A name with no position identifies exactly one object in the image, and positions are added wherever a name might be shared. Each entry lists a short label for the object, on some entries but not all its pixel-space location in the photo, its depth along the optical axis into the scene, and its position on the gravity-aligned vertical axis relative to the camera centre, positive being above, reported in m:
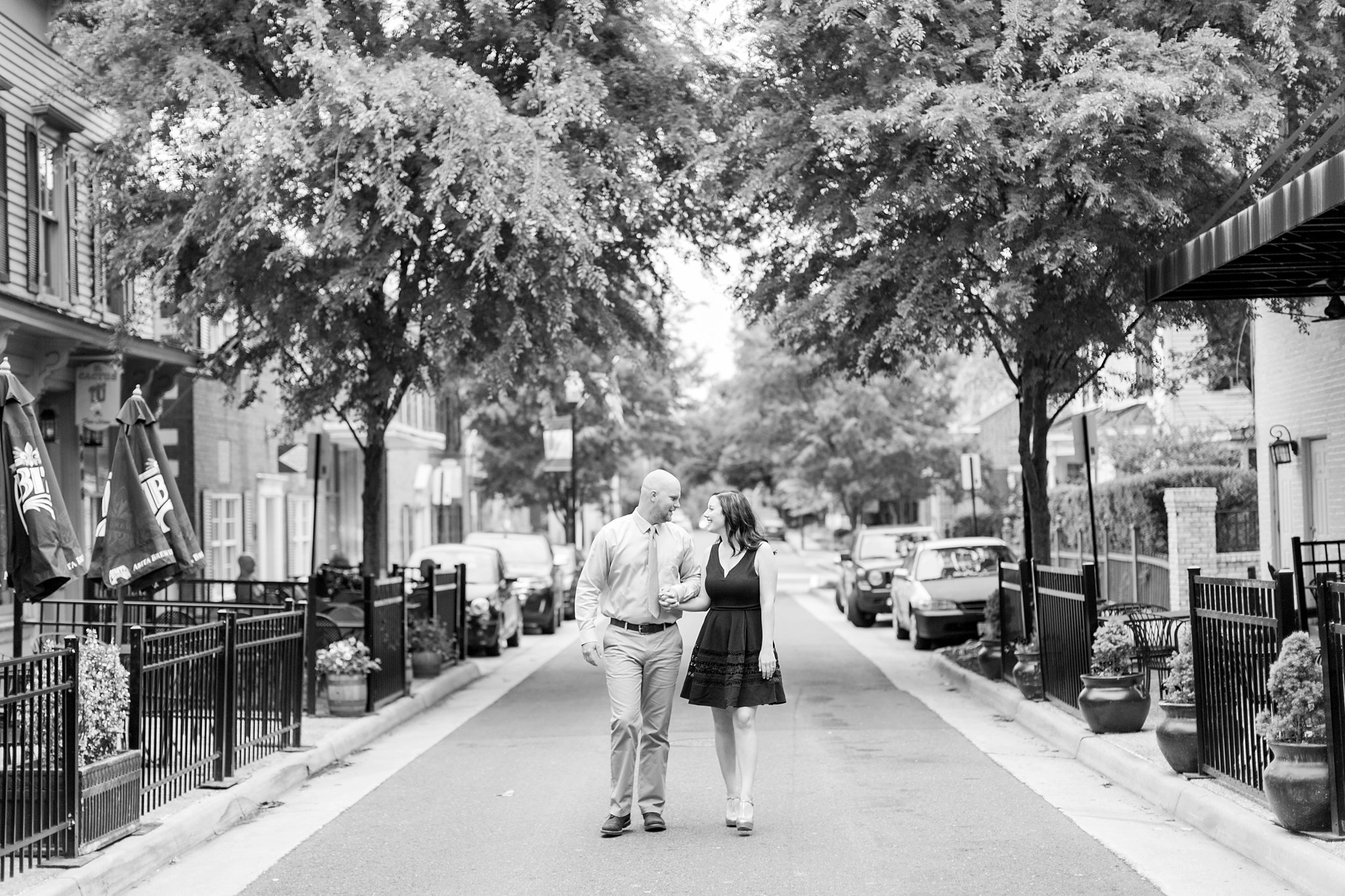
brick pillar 19.23 -0.20
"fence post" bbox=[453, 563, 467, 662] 18.30 -0.83
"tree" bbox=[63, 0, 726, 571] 13.46 +3.51
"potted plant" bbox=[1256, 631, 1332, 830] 7.12 -1.12
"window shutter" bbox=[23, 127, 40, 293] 16.67 +4.06
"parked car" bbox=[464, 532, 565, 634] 25.50 -0.75
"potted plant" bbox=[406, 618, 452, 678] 16.48 -1.28
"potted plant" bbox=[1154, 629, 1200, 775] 9.07 -1.25
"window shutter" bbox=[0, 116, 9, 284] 15.85 +3.72
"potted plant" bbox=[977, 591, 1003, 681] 15.68 -1.40
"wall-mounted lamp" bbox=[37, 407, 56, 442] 17.92 +1.46
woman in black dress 8.12 -0.59
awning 8.20 +1.73
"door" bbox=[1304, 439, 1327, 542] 16.42 +0.22
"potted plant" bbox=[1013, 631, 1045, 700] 13.40 -1.39
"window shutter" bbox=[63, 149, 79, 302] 17.58 +3.67
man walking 8.20 -0.53
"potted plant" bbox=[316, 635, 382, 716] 13.12 -1.23
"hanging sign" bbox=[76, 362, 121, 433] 17.83 +1.84
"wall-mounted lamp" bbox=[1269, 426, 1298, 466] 16.70 +0.75
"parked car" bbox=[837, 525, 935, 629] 26.17 -0.78
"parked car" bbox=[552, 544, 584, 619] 30.62 -0.80
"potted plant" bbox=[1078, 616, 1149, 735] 10.91 -1.28
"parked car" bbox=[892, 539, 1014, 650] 20.67 -0.93
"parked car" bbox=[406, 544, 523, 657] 20.84 -0.92
